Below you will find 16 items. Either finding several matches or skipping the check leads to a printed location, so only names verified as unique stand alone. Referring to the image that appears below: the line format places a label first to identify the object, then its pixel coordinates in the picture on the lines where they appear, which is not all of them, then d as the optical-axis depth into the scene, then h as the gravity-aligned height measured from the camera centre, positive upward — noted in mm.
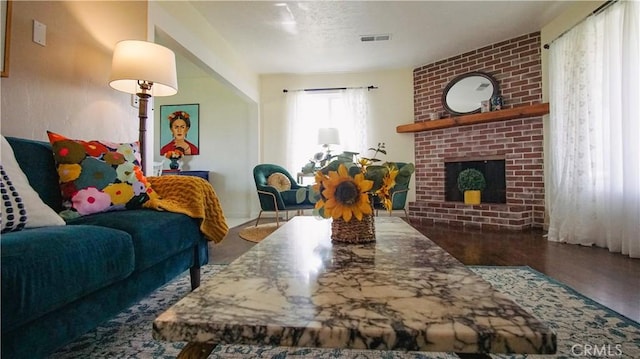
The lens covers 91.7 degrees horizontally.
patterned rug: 1047 -573
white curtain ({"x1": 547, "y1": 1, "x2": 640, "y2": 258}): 2277 +425
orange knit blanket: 1585 -82
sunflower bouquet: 922 -28
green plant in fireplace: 4059 -27
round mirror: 4043 +1227
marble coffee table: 426 -201
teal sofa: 730 -242
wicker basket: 1003 -154
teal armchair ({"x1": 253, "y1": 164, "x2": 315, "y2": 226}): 3480 -153
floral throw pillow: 1321 +31
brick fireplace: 3635 +534
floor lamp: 1918 +738
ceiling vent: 3713 +1763
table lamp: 4242 +638
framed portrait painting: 5105 +926
